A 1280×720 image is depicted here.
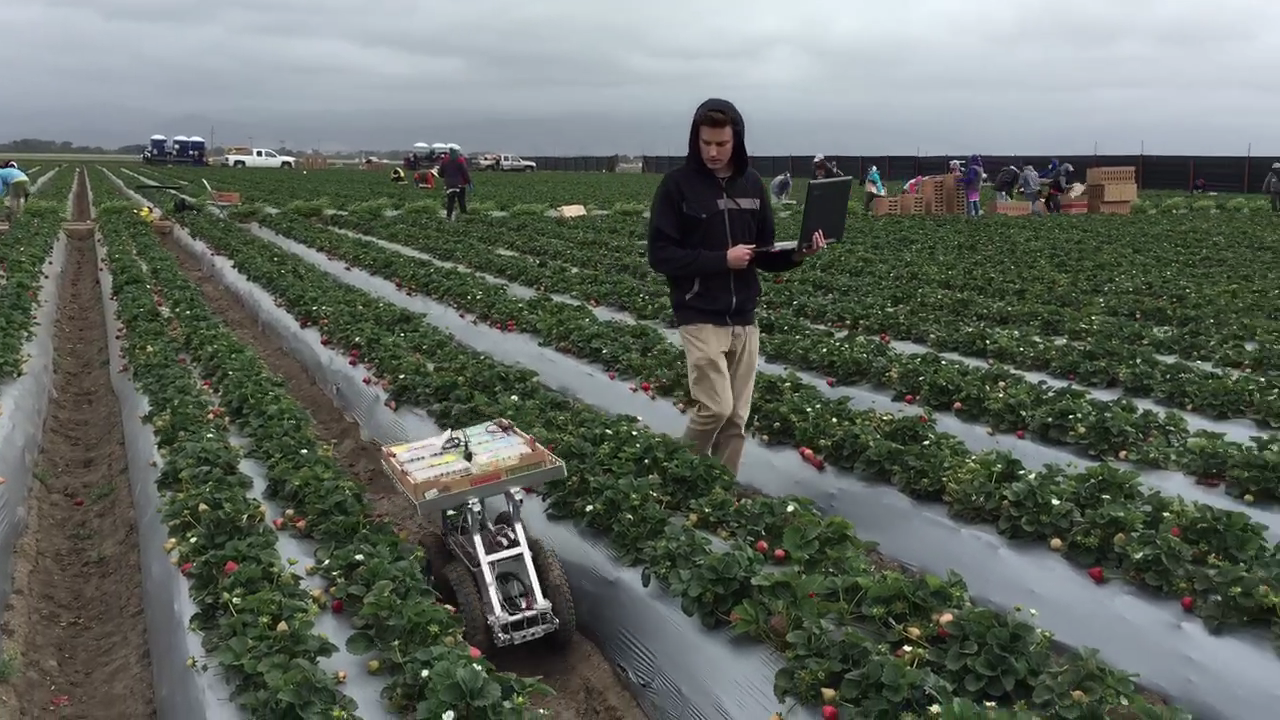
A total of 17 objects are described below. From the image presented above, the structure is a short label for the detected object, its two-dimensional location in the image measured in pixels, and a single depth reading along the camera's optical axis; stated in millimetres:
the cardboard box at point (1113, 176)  23500
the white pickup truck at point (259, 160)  73750
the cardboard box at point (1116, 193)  23344
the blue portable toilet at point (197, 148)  81031
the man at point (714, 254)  4680
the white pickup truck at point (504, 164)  77000
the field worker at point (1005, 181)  23850
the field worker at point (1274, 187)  23062
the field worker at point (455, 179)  21078
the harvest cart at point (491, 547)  4121
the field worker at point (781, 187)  25266
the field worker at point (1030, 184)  22266
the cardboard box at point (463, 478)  4094
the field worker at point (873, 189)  22969
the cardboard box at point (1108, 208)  23391
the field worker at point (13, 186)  21703
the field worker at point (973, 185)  21672
